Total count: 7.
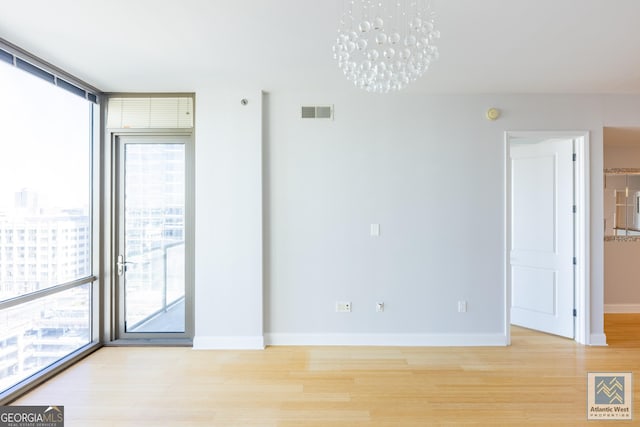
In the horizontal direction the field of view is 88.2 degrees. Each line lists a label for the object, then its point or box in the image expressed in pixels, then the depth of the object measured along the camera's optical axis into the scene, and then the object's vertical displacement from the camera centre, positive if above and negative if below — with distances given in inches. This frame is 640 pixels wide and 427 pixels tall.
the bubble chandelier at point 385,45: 67.0 +35.2
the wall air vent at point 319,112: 141.3 +43.4
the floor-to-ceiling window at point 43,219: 103.8 -1.9
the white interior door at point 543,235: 149.1 -10.8
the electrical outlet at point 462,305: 141.9 -39.6
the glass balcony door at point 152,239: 143.7 -11.1
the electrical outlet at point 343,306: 142.1 -40.0
